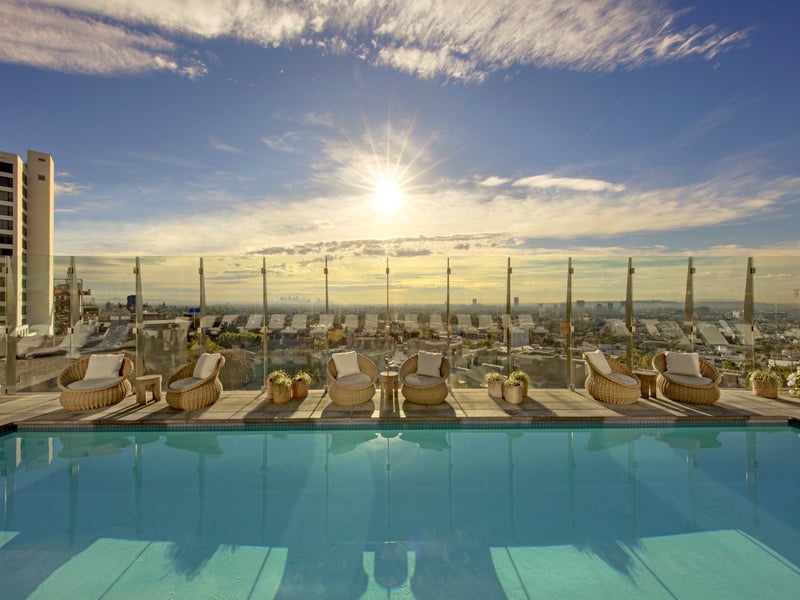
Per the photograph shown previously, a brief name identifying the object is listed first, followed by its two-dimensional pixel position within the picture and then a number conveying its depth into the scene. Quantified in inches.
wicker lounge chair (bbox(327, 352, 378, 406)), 233.1
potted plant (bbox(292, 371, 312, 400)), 249.3
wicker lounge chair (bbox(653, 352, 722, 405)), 233.0
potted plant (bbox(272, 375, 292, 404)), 241.6
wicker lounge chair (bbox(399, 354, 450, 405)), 234.1
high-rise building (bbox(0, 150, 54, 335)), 1592.0
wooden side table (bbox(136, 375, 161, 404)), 237.6
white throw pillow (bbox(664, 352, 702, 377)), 246.9
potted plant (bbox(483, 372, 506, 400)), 255.4
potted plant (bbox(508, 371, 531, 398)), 244.3
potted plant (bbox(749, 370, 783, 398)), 249.8
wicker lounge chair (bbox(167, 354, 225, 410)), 223.0
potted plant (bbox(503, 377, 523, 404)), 239.5
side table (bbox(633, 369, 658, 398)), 249.3
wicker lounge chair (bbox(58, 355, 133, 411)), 222.4
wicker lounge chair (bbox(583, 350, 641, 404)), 233.8
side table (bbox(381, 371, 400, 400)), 242.8
